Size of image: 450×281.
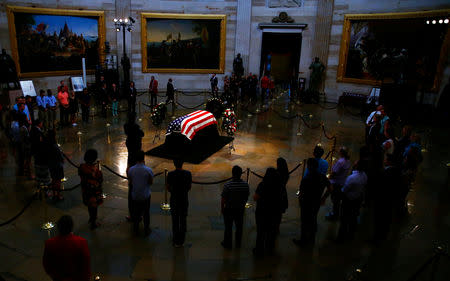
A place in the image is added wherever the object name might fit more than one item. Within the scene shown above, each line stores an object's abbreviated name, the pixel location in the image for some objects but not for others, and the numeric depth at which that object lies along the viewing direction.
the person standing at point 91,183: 5.74
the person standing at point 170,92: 16.48
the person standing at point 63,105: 12.42
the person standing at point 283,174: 5.33
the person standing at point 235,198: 5.20
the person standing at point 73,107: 12.98
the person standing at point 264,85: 19.73
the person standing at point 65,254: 3.57
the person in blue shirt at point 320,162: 6.03
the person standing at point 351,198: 5.69
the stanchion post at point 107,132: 11.43
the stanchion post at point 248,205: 7.20
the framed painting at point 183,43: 21.14
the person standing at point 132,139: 7.71
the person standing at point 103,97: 14.09
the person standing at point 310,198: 5.44
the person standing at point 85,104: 13.24
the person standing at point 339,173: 6.24
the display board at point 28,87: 16.53
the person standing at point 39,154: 6.65
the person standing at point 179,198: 5.36
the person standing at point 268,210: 5.05
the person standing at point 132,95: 13.45
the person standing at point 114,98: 14.15
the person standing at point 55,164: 6.67
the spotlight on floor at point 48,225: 6.10
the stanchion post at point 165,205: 6.98
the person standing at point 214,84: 19.54
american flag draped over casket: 9.88
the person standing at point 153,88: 16.78
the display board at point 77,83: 19.14
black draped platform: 10.03
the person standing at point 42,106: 11.77
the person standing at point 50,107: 11.93
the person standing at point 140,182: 5.57
